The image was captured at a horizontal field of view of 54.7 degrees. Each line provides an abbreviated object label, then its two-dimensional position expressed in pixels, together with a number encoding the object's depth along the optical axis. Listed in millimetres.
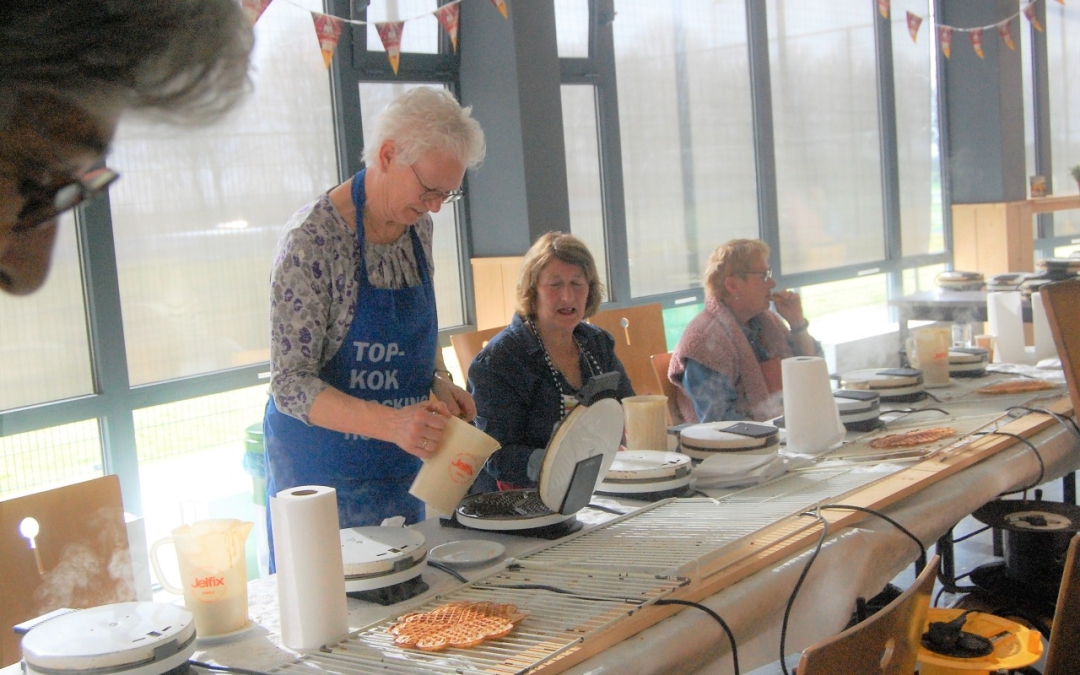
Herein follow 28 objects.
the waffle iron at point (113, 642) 1146
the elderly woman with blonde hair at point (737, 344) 3146
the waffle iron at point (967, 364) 3107
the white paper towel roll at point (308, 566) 1256
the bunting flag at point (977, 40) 7258
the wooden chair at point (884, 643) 1022
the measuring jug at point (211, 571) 1339
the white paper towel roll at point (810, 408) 2229
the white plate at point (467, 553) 1588
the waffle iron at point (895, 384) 2760
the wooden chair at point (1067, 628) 1448
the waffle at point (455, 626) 1271
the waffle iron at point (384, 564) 1455
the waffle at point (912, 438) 2252
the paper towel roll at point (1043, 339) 3342
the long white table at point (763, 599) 1310
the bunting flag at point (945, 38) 7090
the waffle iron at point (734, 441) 2125
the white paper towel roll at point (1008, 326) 3408
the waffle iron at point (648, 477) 1938
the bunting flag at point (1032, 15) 7277
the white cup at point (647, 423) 2160
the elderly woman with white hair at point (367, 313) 1884
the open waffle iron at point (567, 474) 1680
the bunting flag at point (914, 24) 6336
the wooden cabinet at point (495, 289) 4361
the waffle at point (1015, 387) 2795
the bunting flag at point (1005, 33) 7180
